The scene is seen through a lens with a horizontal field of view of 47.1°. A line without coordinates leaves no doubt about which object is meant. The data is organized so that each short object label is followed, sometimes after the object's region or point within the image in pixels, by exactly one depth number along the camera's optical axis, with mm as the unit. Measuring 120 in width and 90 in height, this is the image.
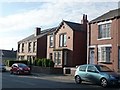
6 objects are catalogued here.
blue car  9506
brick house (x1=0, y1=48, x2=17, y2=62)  41431
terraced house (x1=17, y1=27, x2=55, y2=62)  26212
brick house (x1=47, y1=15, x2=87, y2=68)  20368
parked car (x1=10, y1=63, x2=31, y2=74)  17538
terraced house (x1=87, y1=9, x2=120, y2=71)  15233
